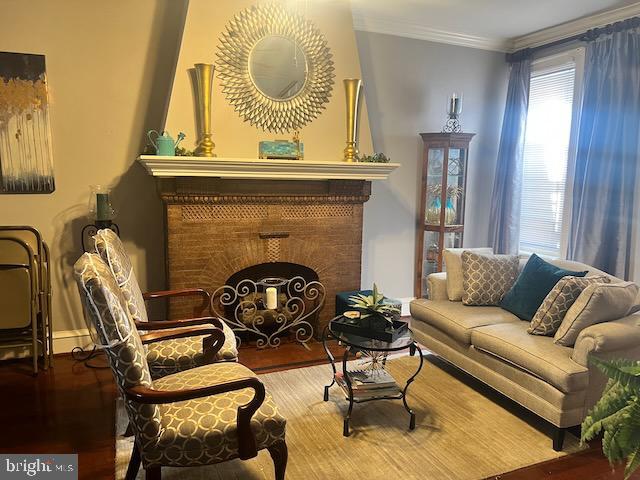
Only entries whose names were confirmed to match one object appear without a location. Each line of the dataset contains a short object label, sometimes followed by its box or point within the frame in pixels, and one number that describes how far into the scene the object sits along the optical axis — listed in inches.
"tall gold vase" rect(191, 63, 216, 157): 131.5
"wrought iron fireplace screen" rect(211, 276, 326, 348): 148.7
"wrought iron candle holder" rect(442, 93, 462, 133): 173.9
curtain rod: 146.4
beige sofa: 95.7
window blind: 171.9
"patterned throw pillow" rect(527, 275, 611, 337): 108.5
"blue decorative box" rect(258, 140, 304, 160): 140.8
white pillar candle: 142.6
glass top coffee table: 101.7
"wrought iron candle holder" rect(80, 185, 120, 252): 132.3
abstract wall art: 130.2
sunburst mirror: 138.4
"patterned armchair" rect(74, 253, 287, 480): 66.7
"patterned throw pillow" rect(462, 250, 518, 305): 133.3
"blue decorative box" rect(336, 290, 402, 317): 152.7
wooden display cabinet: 177.5
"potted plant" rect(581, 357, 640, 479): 51.8
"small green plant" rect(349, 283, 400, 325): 107.3
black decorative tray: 103.7
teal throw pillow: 121.0
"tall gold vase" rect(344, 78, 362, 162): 148.5
